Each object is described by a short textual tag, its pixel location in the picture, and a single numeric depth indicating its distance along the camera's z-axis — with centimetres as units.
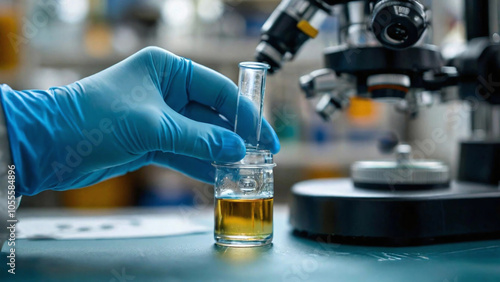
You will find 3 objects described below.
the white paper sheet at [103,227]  34
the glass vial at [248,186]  29
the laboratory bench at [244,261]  24
